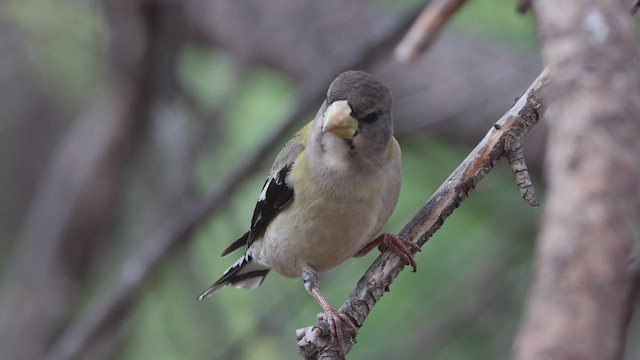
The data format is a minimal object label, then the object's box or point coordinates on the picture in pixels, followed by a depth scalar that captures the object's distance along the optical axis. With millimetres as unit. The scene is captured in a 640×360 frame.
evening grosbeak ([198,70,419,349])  6707
